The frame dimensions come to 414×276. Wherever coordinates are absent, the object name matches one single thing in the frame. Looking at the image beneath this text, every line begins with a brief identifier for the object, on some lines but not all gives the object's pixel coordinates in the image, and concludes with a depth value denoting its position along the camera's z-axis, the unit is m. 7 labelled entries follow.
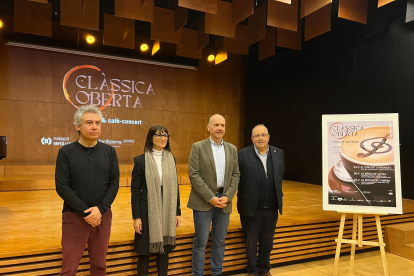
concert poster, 2.72
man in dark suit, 2.56
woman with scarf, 2.17
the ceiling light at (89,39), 6.95
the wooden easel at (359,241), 2.64
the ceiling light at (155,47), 6.86
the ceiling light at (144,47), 7.40
